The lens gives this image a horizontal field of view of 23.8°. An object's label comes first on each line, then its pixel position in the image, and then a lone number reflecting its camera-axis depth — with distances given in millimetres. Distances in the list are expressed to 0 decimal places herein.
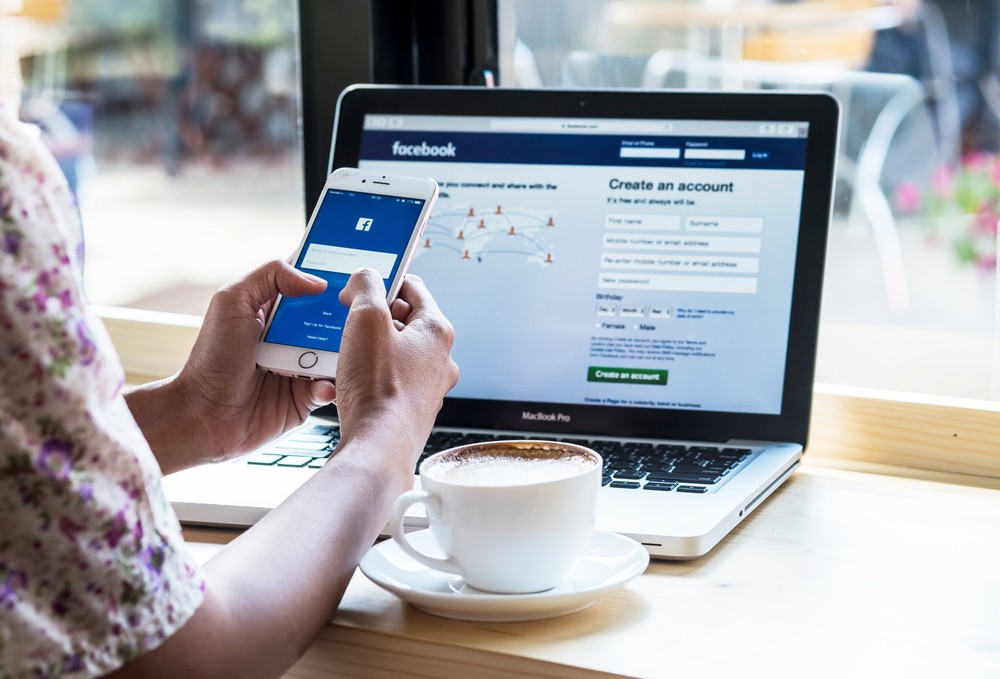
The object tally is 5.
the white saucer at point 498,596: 1204
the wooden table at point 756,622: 1178
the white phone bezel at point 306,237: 1367
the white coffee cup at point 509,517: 1198
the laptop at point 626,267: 1434
